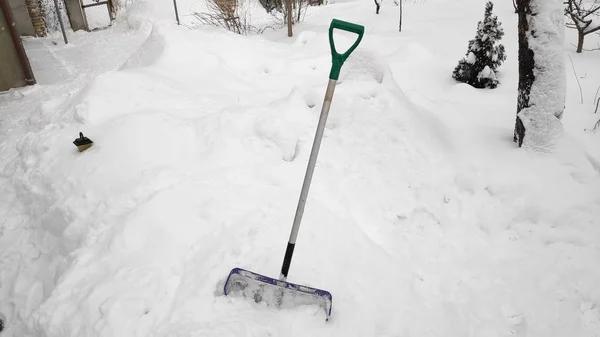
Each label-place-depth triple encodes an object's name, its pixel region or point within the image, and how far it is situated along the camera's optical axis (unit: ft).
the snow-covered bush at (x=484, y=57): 17.42
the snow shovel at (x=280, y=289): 7.50
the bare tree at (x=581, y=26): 19.36
